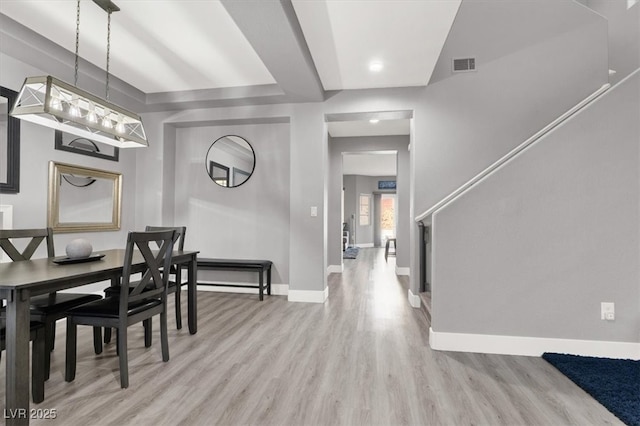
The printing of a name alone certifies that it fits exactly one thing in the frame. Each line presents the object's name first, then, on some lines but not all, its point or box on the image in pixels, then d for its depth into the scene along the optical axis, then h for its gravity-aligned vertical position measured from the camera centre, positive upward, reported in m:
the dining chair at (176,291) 2.76 -0.68
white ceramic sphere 2.47 -0.24
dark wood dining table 1.65 -0.46
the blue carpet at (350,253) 9.14 -1.03
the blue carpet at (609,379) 1.87 -1.09
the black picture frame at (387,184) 12.57 +1.39
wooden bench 4.46 -0.67
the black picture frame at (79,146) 3.73 +0.90
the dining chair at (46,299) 2.13 -0.60
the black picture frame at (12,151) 3.15 +0.67
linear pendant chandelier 2.18 +0.83
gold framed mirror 3.67 +0.25
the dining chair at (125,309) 2.11 -0.63
